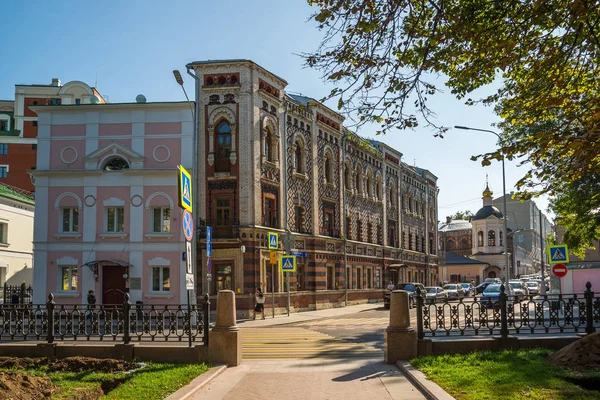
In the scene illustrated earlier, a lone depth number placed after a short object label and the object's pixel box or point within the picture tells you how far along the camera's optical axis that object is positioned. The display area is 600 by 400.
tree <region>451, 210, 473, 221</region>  147.55
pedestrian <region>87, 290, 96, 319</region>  27.42
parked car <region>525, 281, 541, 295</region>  58.52
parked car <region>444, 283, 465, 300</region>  48.53
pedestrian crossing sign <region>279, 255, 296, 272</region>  29.07
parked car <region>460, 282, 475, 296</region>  58.09
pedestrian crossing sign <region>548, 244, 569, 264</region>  24.16
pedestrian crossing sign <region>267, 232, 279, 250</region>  29.83
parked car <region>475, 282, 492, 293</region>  61.37
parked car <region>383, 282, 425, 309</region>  39.03
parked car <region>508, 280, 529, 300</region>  48.83
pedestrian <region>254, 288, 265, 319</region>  29.64
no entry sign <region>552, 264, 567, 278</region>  24.76
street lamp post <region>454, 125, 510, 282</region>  38.24
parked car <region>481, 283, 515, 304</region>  42.44
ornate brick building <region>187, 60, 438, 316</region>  30.64
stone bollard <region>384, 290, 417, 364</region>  12.70
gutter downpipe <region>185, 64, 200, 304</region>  29.53
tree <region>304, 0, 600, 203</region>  9.48
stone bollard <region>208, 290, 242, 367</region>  12.59
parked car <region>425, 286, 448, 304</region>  42.31
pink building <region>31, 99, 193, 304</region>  29.48
